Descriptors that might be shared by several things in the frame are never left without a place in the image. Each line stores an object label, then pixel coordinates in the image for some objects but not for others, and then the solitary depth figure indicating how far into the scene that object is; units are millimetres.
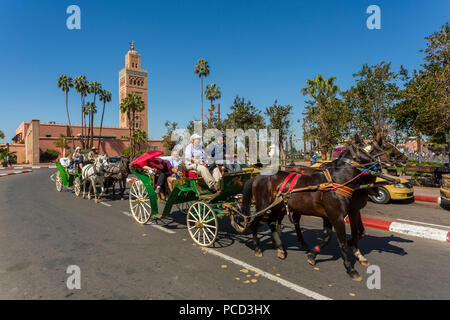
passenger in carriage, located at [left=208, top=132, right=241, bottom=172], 6848
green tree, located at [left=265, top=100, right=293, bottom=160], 25969
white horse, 10797
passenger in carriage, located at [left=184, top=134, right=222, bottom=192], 6062
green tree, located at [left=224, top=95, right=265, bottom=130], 27734
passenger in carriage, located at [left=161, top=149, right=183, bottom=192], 7106
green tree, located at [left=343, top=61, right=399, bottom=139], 14336
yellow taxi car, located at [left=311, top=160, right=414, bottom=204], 10039
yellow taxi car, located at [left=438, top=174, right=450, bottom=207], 8414
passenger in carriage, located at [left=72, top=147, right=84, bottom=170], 12578
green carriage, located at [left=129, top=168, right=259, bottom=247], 5656
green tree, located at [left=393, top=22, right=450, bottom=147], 12102
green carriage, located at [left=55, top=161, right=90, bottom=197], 12352
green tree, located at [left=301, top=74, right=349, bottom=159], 17688
